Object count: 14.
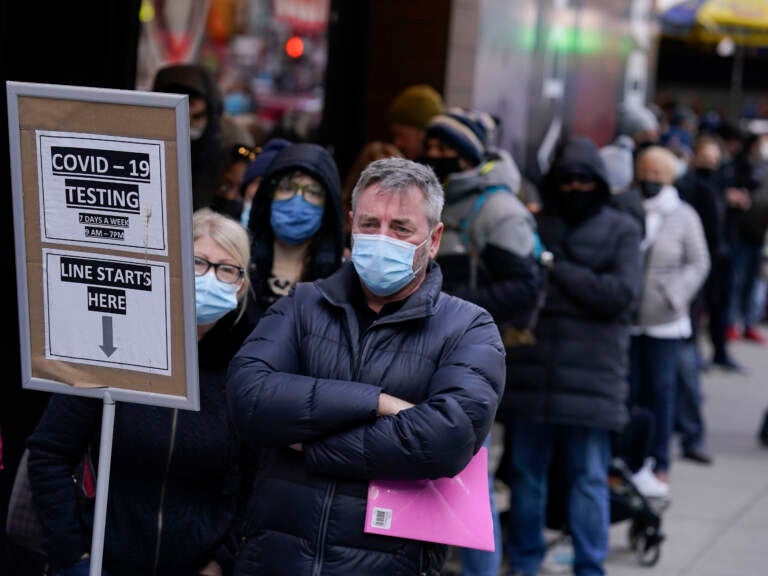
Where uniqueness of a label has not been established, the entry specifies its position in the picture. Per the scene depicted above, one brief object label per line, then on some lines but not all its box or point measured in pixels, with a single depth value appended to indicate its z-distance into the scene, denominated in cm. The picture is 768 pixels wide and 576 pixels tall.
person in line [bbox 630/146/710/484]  1578
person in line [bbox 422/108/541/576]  1143
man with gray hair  670
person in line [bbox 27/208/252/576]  732
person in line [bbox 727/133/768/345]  2642
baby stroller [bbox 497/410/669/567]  1322
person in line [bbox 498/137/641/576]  1248
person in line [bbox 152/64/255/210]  1247
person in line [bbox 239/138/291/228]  1122
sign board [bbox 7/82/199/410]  621
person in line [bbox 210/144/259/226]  1262
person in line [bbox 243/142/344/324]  979
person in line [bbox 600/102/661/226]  1393
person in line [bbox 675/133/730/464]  1828
